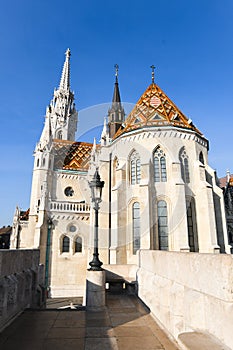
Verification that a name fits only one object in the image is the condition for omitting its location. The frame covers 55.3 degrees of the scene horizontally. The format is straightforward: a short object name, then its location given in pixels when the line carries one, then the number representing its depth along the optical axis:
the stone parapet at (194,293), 2.37
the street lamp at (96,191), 7.79
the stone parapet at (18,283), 4.51
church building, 15.92
